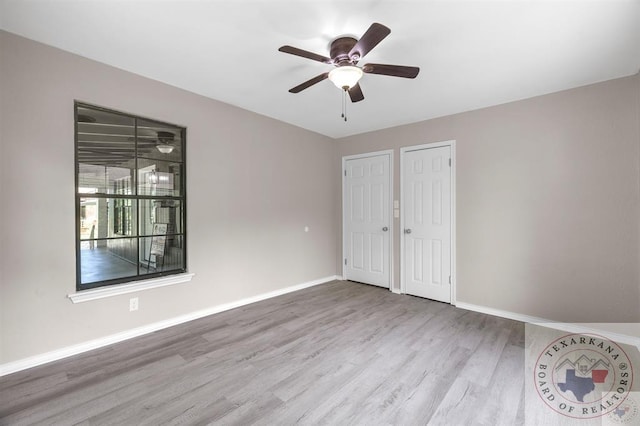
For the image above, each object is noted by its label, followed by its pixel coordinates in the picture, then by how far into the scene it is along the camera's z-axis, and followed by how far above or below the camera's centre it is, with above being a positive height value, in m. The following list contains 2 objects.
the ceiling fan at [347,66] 1.94 +1.10
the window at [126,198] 2.56 +0.14
